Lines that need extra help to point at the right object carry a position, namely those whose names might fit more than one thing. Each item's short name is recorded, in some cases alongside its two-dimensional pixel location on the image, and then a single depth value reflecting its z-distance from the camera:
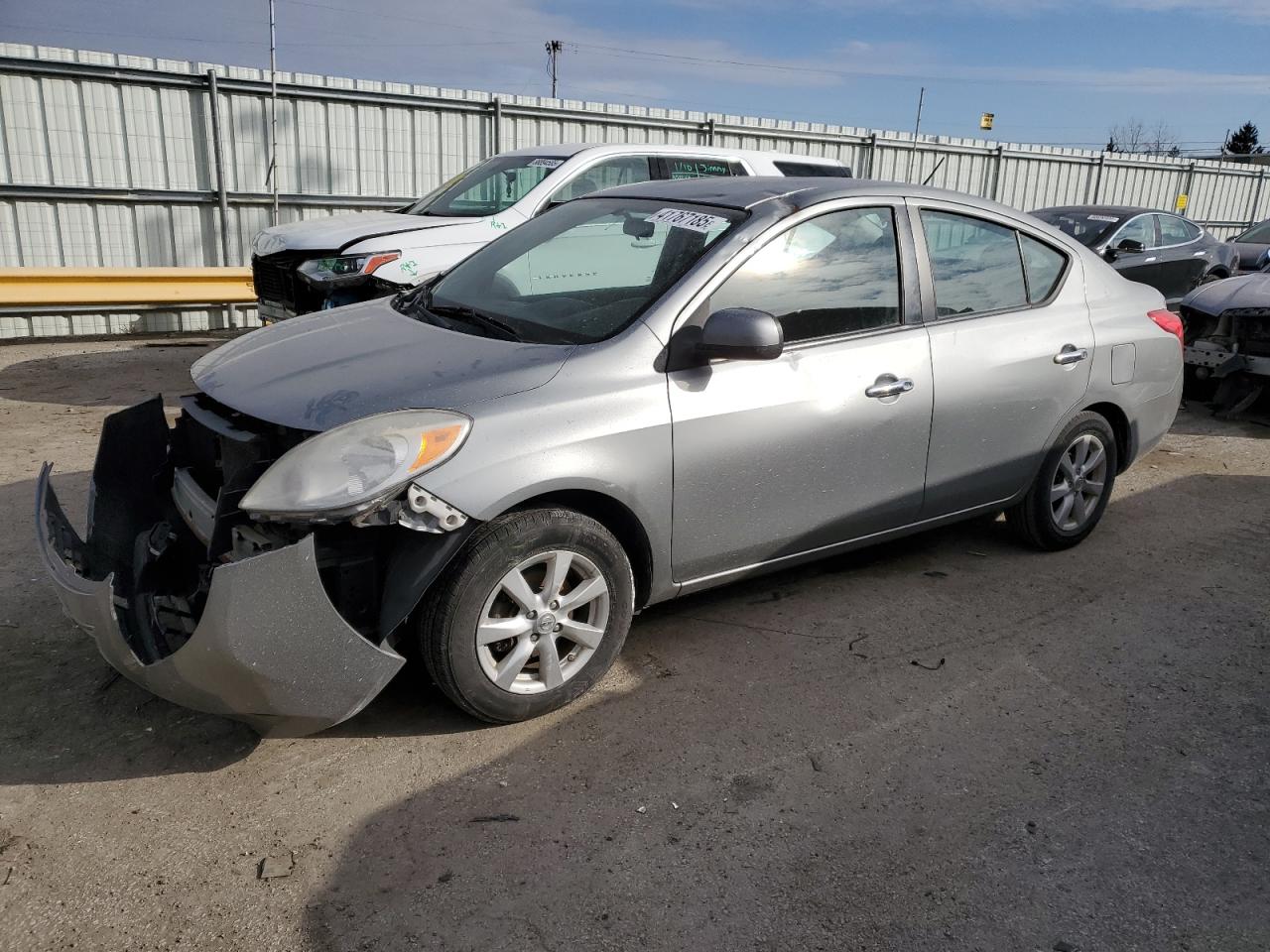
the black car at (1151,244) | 11.44
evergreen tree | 75.00
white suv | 7.18
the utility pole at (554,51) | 57.00
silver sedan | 2.86
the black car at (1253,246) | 13.20
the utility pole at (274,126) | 11.14
